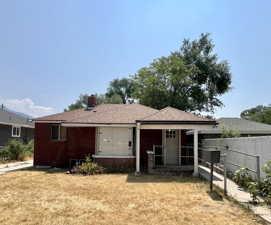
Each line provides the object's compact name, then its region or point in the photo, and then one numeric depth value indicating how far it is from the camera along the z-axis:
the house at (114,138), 10.67
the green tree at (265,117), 37.36
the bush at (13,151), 15.17
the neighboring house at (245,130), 15.09
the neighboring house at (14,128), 18.98
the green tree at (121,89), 49.56
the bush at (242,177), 6.97
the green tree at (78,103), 48.91
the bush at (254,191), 5.35
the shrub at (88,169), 9.97
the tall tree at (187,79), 26.08
